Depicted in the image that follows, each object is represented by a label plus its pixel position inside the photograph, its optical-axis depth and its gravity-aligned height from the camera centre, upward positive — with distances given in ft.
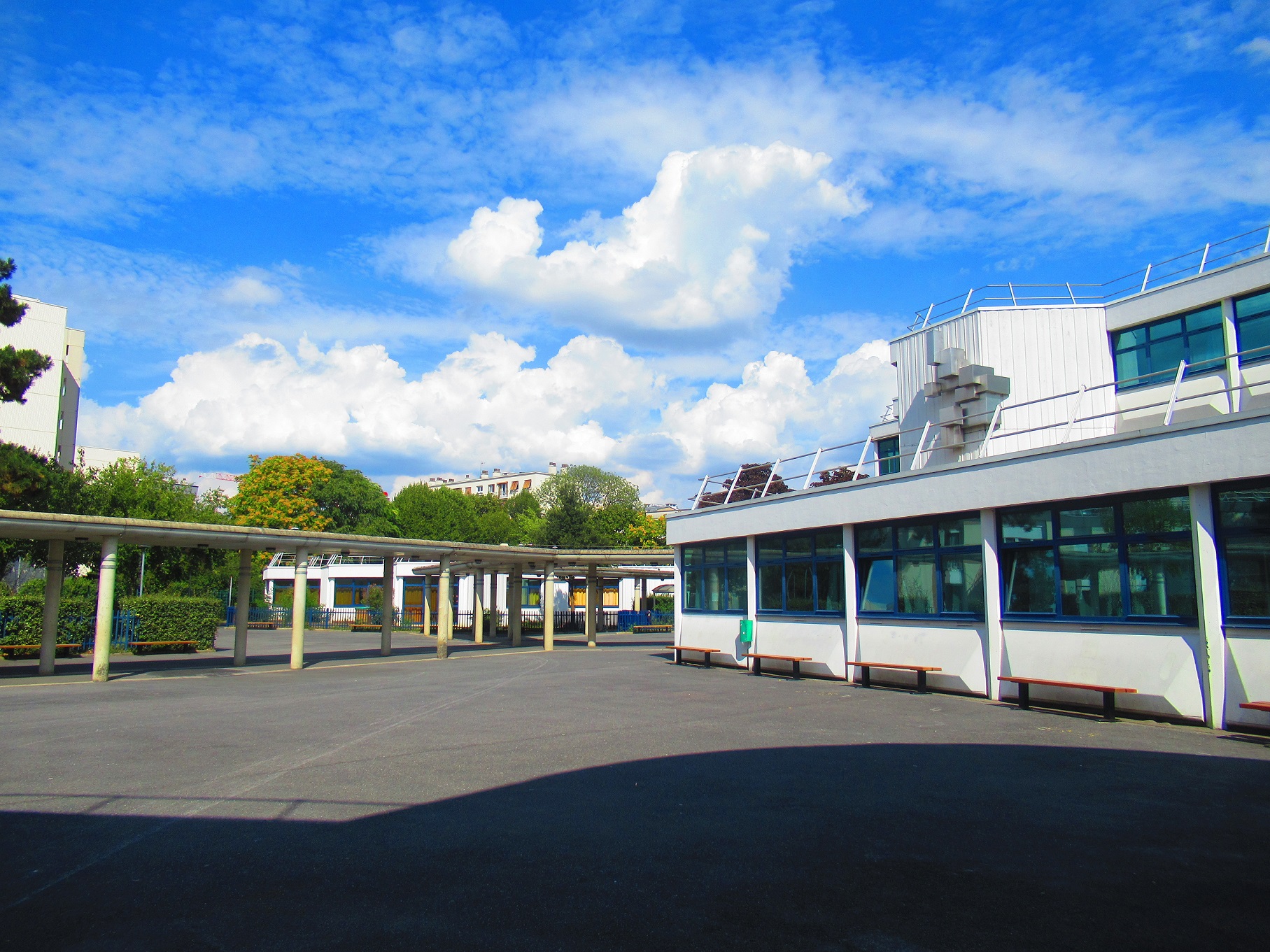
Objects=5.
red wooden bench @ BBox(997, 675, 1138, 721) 36.55 -5.11
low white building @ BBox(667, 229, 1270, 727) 34.53 +2.93
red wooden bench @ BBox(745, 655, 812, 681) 58.17 -5.47
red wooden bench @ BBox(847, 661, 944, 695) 47.42 -5.05
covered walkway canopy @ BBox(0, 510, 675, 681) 57.06 +3.43
